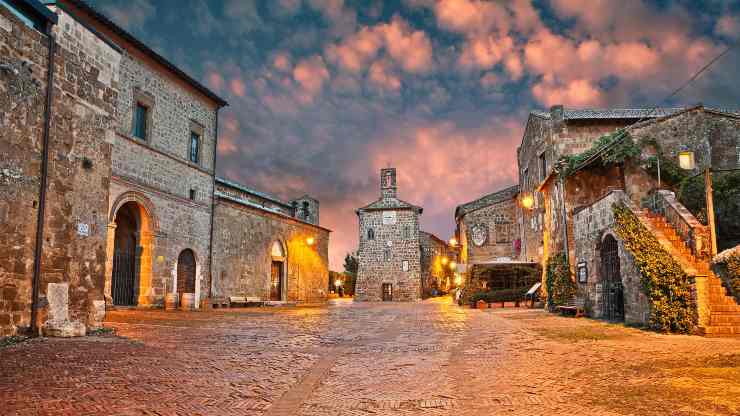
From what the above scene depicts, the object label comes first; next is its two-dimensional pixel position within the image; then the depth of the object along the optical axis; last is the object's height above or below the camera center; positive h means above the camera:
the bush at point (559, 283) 17.56 -0.33
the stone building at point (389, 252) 40.06 +1.80
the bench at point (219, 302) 21.95 -1.15
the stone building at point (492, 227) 32.44 +3.04
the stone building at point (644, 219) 10.71 +1.45
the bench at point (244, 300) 23.34 -1.15
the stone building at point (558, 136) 21.41 +5.99
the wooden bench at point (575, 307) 15.96 -1.06
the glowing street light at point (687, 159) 17.77 +3.93
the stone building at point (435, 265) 48.16 +1.01
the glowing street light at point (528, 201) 26.25 +3.73
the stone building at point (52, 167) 8.05 +1.93
